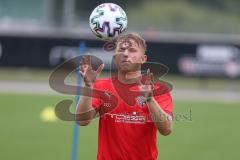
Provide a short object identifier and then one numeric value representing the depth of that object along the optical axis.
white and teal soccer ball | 13.46
